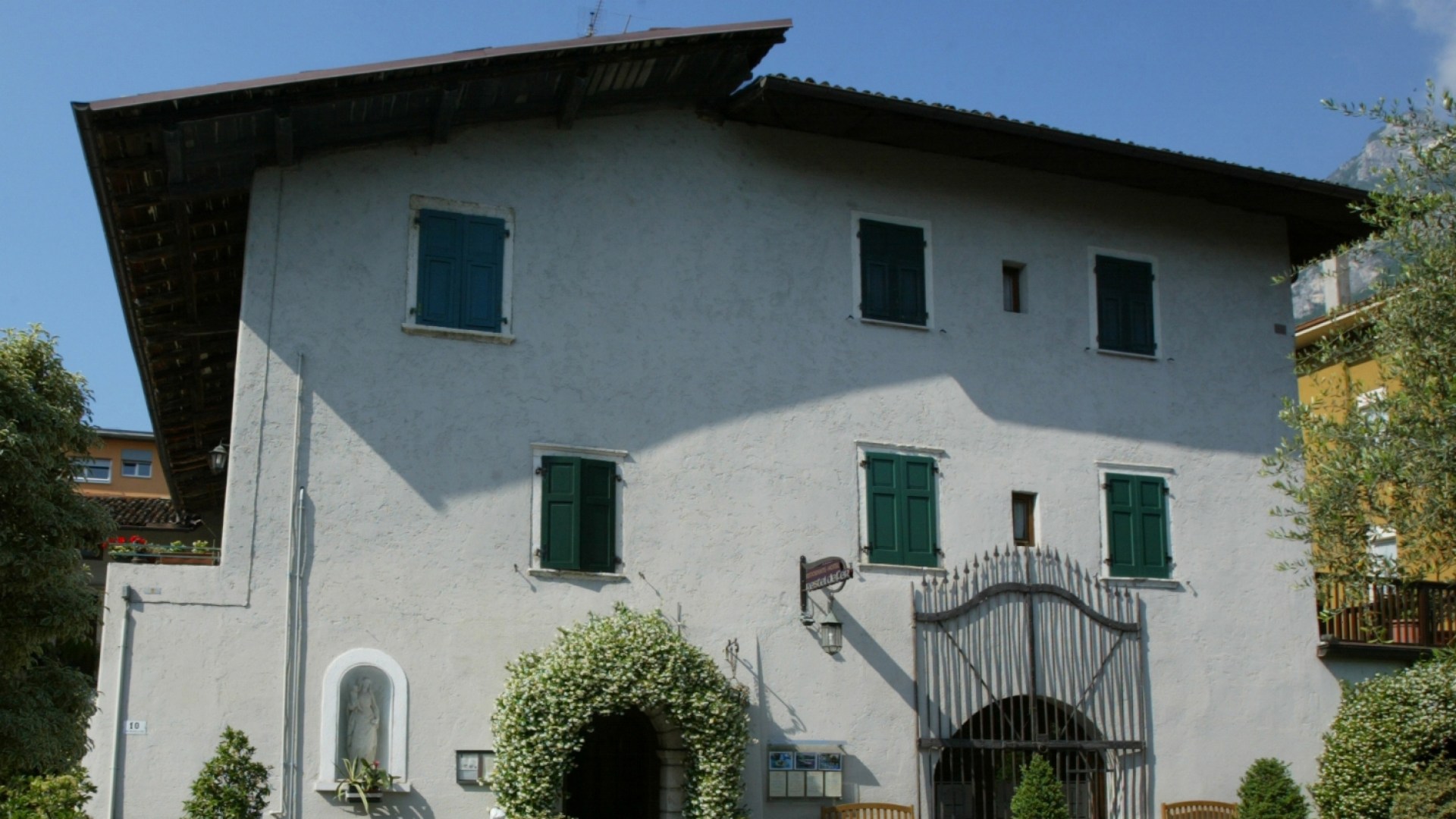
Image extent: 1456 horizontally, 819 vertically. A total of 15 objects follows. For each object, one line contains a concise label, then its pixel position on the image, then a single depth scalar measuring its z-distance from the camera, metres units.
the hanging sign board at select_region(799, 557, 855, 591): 14.44
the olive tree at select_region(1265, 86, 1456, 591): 12.88
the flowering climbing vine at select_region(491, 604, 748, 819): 13.35
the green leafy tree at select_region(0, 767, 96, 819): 12.17
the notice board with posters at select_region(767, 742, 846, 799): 14.81
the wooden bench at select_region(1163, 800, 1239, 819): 16.48
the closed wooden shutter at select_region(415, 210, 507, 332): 14.54
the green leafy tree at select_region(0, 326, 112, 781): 10.68
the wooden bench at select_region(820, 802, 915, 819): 14.97
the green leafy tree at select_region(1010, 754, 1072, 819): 14.99
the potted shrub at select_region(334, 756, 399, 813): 13.09
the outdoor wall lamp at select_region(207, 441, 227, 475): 16.41
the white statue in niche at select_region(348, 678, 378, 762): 13.38
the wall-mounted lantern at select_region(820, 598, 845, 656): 15.02
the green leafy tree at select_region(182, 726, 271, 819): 12.55
